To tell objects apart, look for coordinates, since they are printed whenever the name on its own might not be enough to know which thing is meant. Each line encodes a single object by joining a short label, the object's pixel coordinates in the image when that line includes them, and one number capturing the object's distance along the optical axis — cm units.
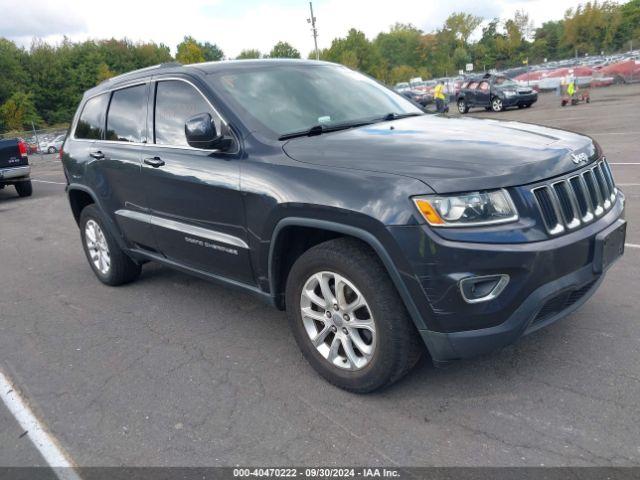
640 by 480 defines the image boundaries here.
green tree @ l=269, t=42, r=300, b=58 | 8527
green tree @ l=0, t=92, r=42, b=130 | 6303
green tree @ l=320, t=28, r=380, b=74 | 8104
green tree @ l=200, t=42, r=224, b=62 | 11359
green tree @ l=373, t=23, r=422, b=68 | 11131
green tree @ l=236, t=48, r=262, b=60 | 9456
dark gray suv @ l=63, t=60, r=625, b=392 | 281
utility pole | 5853
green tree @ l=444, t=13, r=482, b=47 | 10338
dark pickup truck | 1345
